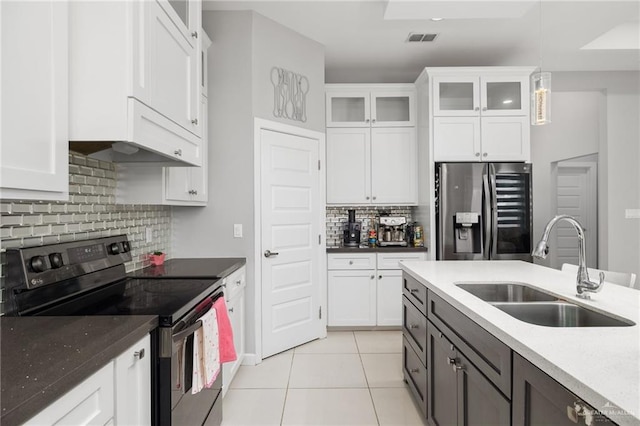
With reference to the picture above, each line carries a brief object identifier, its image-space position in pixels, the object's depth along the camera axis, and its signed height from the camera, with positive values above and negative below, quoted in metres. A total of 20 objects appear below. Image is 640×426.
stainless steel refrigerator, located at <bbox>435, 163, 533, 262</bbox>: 3.65 +0.00
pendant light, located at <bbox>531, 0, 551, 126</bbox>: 2.03 +0.65
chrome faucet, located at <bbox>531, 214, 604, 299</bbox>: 1.52 -0.24
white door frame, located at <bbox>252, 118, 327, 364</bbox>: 3.10 -0.07
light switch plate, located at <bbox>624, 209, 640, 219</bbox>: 4.15 -0.03
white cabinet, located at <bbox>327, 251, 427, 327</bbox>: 3.92 -0.86
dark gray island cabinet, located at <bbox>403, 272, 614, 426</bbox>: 0.93 -0.60
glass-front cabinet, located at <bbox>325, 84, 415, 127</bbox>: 4.10 +1.23
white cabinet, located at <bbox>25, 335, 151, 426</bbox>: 0.83 -0.52
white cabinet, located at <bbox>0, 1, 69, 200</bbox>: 0.98 +0.34
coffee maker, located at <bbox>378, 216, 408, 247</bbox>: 4.13 -0.24
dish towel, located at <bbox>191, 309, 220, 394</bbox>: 1.55 -0.66
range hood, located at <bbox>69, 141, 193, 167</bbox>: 1.60 +0.30
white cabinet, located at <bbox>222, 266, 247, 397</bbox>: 2.47 -0.79
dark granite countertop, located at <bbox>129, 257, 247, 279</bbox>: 2.19 -0.40
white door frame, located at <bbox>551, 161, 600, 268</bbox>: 5.04 +0.33
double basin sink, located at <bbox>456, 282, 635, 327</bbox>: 1.40 -0.43
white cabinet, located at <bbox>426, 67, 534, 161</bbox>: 3.73 +0.96
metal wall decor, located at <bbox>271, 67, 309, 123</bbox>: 3.28 +1.11
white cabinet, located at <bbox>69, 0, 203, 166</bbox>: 1.36 +0.56
